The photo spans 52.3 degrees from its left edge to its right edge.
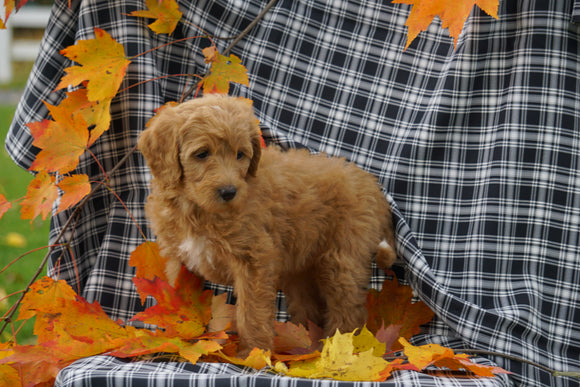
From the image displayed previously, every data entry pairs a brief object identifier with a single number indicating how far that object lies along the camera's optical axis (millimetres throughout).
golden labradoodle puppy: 2369
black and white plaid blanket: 2811
